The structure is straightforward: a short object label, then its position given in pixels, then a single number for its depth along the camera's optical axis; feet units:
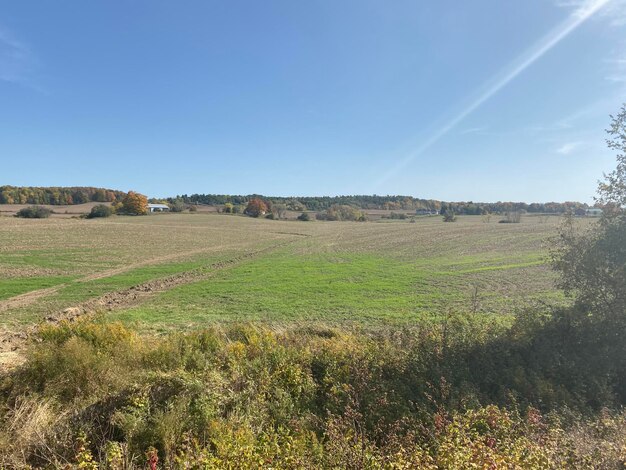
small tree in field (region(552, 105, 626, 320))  35.35
